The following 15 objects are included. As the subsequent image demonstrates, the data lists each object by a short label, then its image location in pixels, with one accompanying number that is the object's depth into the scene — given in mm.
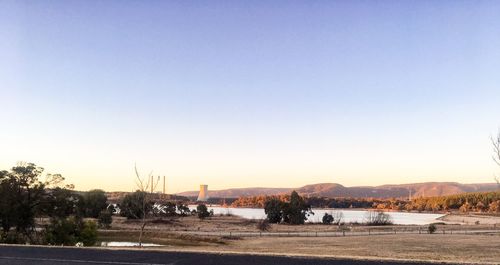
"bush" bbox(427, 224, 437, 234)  64062
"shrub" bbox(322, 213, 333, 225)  109012
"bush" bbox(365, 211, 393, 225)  105125
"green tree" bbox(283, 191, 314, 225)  105938
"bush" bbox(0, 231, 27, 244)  36244
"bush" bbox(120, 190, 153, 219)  99812
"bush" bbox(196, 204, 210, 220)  118000
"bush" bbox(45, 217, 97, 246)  38031
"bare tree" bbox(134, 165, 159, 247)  37100
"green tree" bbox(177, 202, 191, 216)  133625
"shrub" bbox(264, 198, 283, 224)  109625
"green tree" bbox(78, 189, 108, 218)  98750
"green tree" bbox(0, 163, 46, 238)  46469
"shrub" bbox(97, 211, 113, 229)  76156
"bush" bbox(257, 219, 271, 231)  80750
